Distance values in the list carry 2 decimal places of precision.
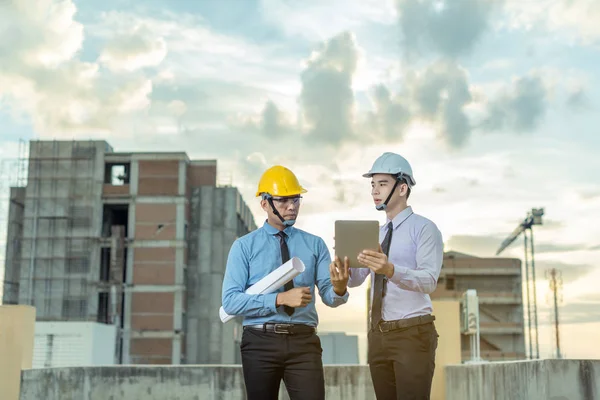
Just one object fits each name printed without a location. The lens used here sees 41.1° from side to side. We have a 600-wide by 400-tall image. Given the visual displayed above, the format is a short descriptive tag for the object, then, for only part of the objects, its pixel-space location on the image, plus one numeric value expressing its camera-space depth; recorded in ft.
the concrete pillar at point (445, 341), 34.60
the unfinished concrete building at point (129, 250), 213.25
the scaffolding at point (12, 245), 229.04
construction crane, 254.47
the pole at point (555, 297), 262.47
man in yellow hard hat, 14.51
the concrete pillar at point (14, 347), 31.83
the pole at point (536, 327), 260.62
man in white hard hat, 14.30
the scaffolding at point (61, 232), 215.72
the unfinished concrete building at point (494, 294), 238.27
